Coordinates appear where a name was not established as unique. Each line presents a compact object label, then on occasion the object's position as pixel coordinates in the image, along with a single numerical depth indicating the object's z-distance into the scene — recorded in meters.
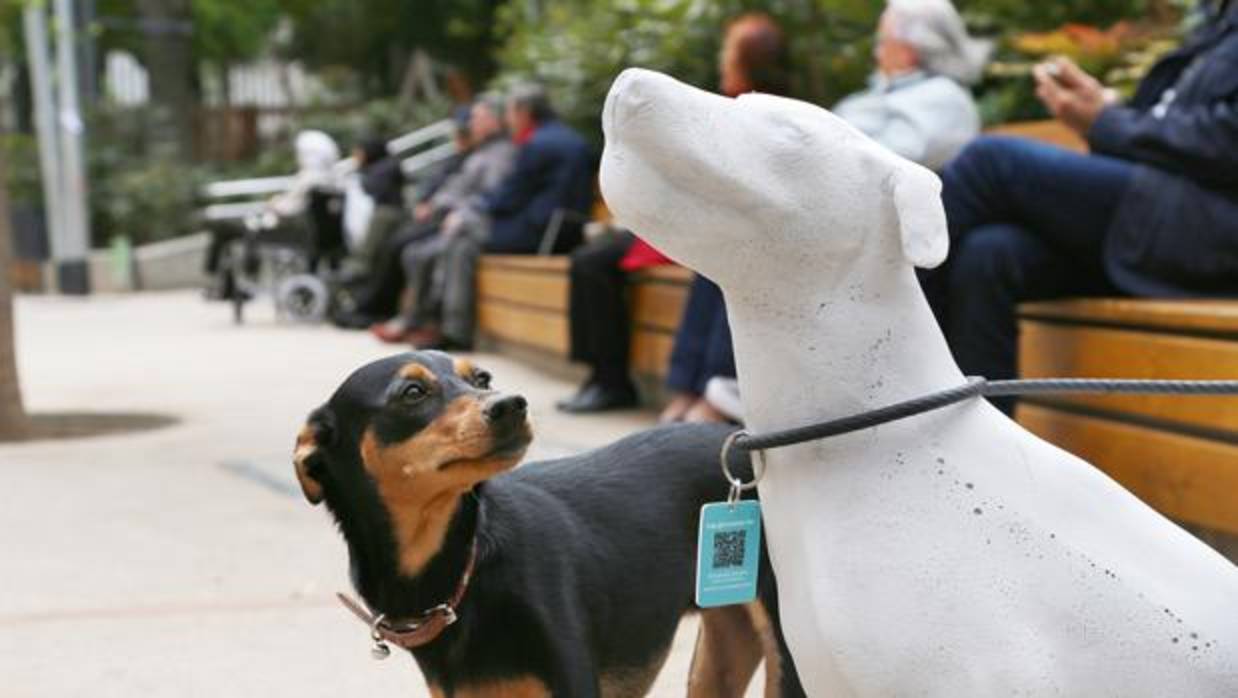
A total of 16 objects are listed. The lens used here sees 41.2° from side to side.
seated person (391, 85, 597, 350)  10.48
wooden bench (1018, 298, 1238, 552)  4.27
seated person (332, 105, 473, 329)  12.95
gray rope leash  2.10
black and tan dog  2.59
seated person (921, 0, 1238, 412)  4.55
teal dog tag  2.32
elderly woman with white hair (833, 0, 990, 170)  5.98
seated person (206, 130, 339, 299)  14.73
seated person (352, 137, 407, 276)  13.89
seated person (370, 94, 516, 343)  11.84
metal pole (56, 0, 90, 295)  19.91
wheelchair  13.98
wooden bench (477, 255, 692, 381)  7.95
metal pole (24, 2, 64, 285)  19.44
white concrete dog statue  2.04
